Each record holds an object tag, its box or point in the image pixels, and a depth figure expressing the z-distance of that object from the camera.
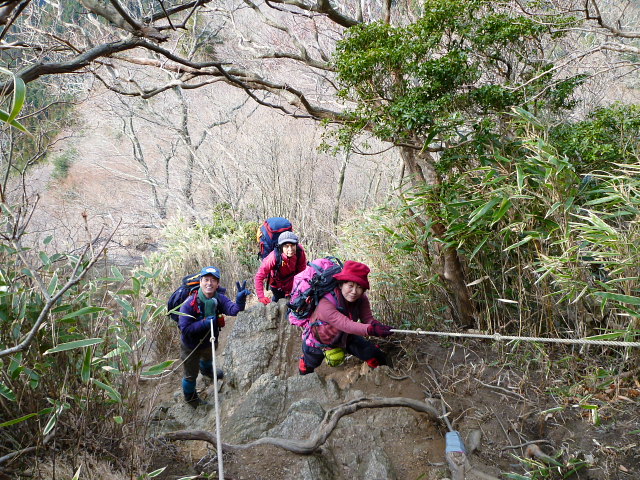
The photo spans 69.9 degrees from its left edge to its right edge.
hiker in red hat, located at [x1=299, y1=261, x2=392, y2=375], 3.22
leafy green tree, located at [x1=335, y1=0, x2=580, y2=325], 3.29
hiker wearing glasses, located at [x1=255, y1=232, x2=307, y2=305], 4.51
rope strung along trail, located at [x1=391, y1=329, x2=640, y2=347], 1.88
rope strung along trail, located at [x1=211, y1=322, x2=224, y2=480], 1.64
